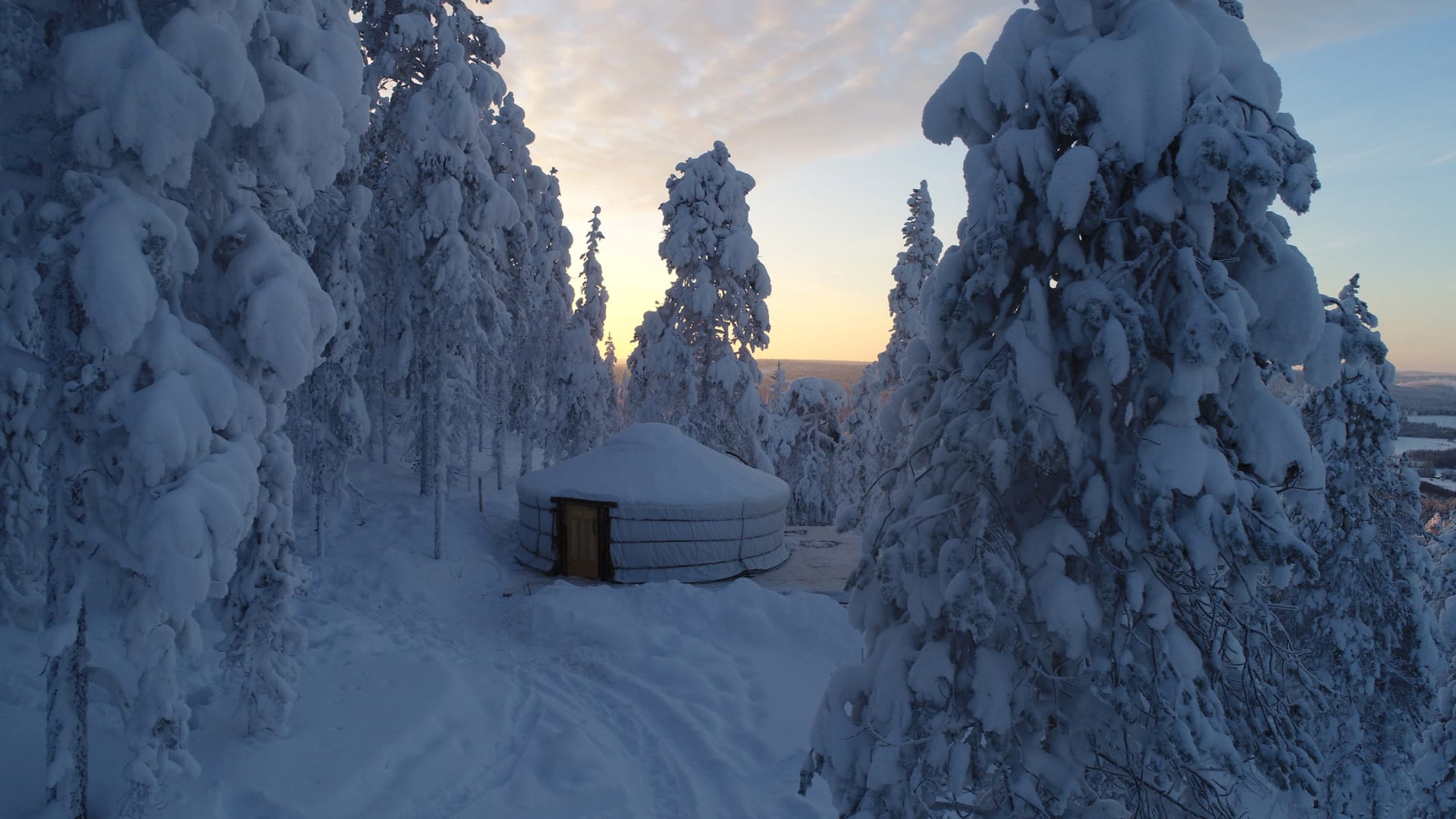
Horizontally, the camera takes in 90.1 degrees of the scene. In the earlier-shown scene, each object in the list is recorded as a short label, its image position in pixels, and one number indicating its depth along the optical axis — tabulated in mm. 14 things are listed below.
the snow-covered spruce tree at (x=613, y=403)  29438
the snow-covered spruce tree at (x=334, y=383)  12000
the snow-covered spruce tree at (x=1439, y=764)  8734
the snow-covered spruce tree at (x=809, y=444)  28828
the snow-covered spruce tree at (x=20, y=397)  5238
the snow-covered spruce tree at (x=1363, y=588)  9609
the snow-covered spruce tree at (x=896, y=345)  23141
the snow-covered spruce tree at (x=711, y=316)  20750
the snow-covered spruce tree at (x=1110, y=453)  3457
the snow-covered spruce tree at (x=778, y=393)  33000
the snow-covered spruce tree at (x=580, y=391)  25109
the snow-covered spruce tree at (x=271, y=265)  5559
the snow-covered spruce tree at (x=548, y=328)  25406
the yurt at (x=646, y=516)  15984
